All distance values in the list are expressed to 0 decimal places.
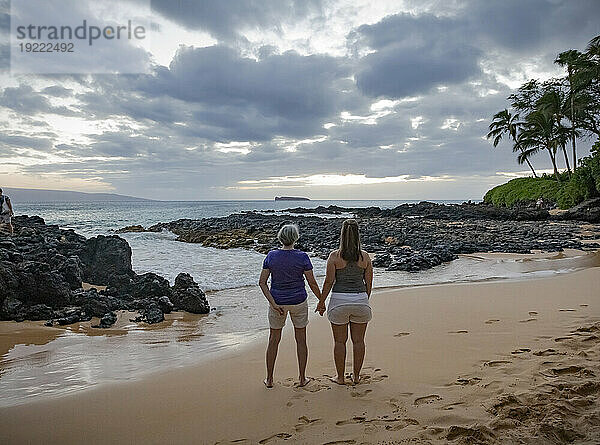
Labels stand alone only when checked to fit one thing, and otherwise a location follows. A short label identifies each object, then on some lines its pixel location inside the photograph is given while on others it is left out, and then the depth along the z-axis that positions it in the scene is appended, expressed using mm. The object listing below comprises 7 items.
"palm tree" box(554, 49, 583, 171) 35969
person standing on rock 14102
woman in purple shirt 4406
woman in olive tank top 4305
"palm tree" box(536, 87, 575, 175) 40156
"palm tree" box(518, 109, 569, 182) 41594
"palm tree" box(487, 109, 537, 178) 49188
